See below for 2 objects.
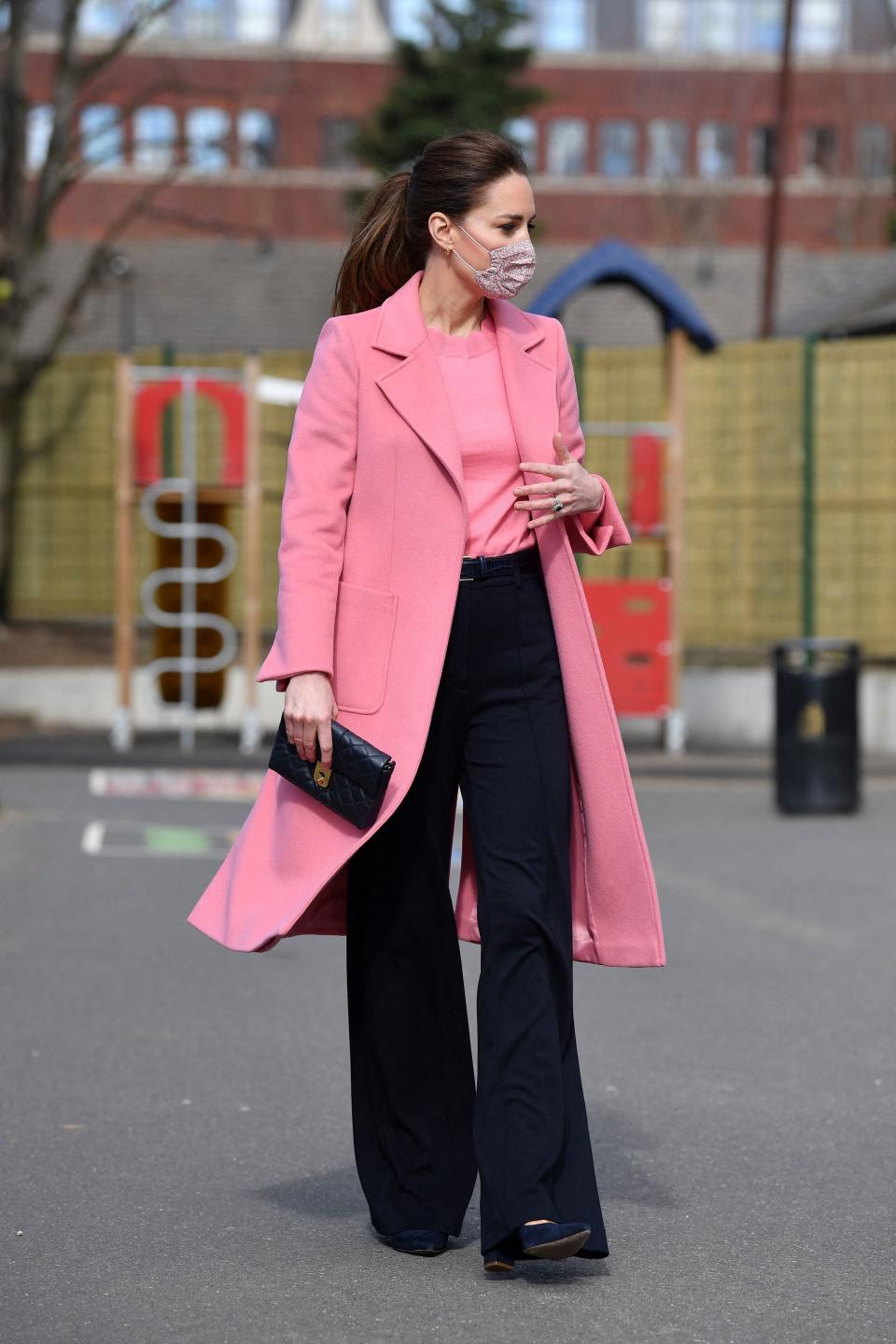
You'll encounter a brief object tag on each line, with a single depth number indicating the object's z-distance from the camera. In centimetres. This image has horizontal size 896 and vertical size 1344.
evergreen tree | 4897
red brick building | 6144
